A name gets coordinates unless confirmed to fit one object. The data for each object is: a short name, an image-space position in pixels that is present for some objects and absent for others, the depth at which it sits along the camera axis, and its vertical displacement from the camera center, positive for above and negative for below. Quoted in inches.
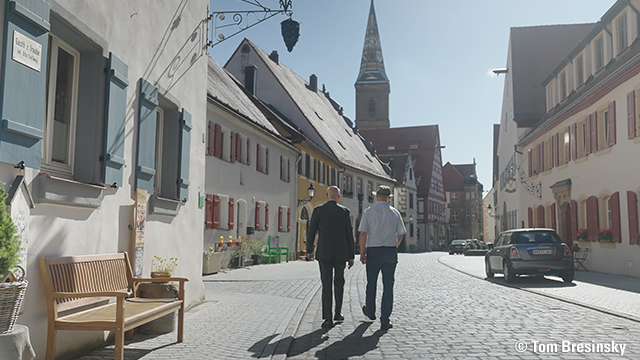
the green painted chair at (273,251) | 1023.6 -30.7
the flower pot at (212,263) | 739.4 -37.1
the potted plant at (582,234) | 854.6 +3.6
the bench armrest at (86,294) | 202.1 -21.0
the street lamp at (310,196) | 1213.0 +73.9
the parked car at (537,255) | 617.0 -19.5
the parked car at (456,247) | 2069.4 -40.3
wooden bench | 207.2 -25.9
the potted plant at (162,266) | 326.8 -19.5
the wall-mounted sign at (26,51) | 192.4 +56.7
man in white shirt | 323.9 -4.8
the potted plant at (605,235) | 762.5 +2.3
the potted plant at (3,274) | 157.5 -12.8
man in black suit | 322.3 -5.0
